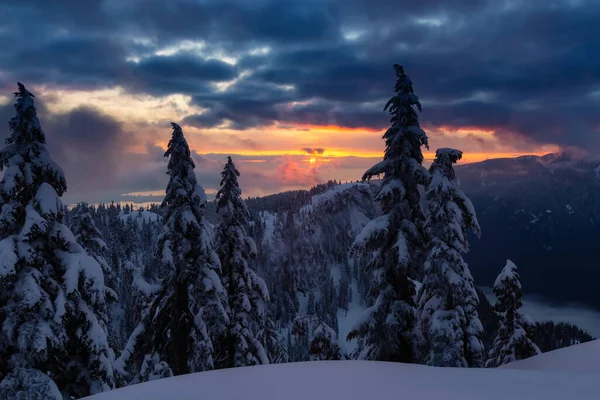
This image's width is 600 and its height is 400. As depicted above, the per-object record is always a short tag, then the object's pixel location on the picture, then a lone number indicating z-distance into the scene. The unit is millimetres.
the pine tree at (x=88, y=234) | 23000
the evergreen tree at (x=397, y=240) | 16141
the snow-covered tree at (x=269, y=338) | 24578
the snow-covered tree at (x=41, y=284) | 12000
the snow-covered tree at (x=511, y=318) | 23875
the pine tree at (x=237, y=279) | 20500
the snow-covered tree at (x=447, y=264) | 18219
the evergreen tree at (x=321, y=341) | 19391
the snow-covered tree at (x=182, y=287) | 16719
